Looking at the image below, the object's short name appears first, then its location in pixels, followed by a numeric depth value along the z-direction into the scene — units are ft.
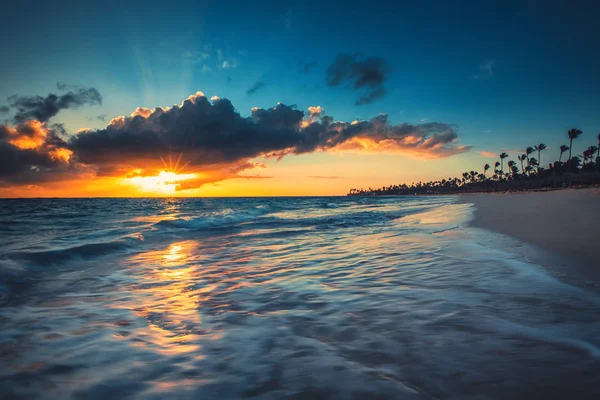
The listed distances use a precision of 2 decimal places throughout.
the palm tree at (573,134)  300.52
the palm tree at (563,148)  344.73
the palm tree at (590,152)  342.23
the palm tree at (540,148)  395.14
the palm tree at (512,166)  471.62
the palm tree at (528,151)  419.54
